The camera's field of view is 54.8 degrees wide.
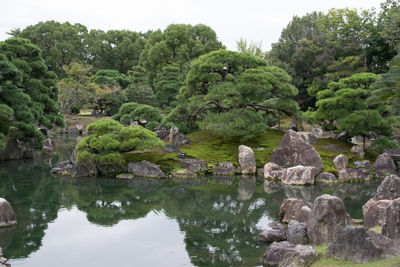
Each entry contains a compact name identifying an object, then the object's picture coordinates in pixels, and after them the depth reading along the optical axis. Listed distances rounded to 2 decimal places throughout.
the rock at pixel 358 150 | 22.05
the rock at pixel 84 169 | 19.80
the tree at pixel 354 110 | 21.27
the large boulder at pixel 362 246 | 7.41
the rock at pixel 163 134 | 27.34
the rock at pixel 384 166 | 19.88
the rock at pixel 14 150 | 24.14
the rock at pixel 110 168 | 20.14
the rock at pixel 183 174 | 20.03
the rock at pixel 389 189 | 11.52
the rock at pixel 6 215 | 11.66
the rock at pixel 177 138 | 24.33
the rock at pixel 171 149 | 22.05
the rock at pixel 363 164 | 20.69
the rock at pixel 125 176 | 19.53
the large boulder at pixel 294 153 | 20.05
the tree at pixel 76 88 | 41.47
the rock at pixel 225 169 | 20.86
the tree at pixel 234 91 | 22.66
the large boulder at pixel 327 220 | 9.51
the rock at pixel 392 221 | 7.84
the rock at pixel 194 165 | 20.73
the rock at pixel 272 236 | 10.69
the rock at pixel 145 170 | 19.76
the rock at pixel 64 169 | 20.36
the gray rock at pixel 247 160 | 20.92
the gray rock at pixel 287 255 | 8.06
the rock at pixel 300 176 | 18.73
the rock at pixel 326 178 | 19.28
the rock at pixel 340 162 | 20.44
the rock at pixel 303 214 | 11.21
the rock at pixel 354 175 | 19.55
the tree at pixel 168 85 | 33.96
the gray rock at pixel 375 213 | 10.01
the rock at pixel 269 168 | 20.12
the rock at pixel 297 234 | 9.89
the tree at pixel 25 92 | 21.88
